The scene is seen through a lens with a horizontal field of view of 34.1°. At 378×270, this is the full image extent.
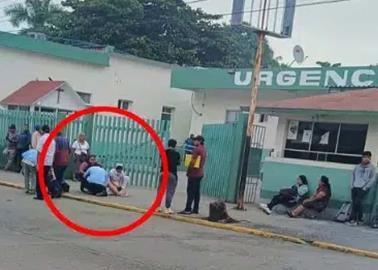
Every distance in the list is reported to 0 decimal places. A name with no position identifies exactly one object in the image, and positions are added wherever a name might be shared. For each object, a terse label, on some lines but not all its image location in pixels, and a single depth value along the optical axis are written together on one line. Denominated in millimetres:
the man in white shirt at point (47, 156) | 13711
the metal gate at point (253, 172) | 16953
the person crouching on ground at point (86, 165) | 16297
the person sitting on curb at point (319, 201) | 14617
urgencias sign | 22922
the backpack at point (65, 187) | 15383
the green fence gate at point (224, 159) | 16438
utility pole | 14234
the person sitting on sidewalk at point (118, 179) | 16078
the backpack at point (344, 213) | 14406
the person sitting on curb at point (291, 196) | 15117
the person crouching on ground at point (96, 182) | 15609
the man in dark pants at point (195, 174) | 13164
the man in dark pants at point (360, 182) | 14195
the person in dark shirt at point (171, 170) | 12672
